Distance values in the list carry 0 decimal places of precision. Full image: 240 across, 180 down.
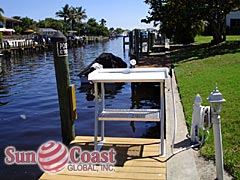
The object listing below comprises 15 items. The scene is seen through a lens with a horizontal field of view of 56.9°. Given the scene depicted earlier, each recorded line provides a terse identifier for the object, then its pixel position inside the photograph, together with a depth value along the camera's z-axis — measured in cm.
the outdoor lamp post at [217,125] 278
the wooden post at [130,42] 1779
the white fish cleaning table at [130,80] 355
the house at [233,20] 3665
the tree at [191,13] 1713
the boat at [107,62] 1253
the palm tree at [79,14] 7795
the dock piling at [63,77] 384
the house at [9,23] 5015
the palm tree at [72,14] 7558
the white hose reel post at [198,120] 378
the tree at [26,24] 6425
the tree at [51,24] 7298
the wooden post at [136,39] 1542
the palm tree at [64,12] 7414
